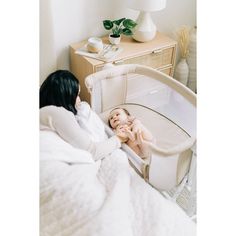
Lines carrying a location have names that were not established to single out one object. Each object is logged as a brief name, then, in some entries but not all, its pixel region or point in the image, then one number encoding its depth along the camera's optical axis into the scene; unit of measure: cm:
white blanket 106
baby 165
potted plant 225
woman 131
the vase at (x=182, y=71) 266
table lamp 217
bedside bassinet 169
